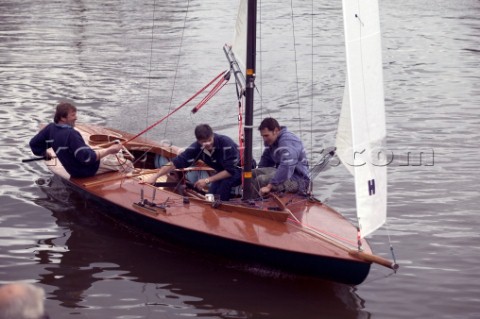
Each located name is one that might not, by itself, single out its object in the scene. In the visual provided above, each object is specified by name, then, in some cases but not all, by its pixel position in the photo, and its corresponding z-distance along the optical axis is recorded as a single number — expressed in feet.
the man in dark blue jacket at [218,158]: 56.18
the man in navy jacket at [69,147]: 58.59
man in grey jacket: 54.19
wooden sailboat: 45.01
